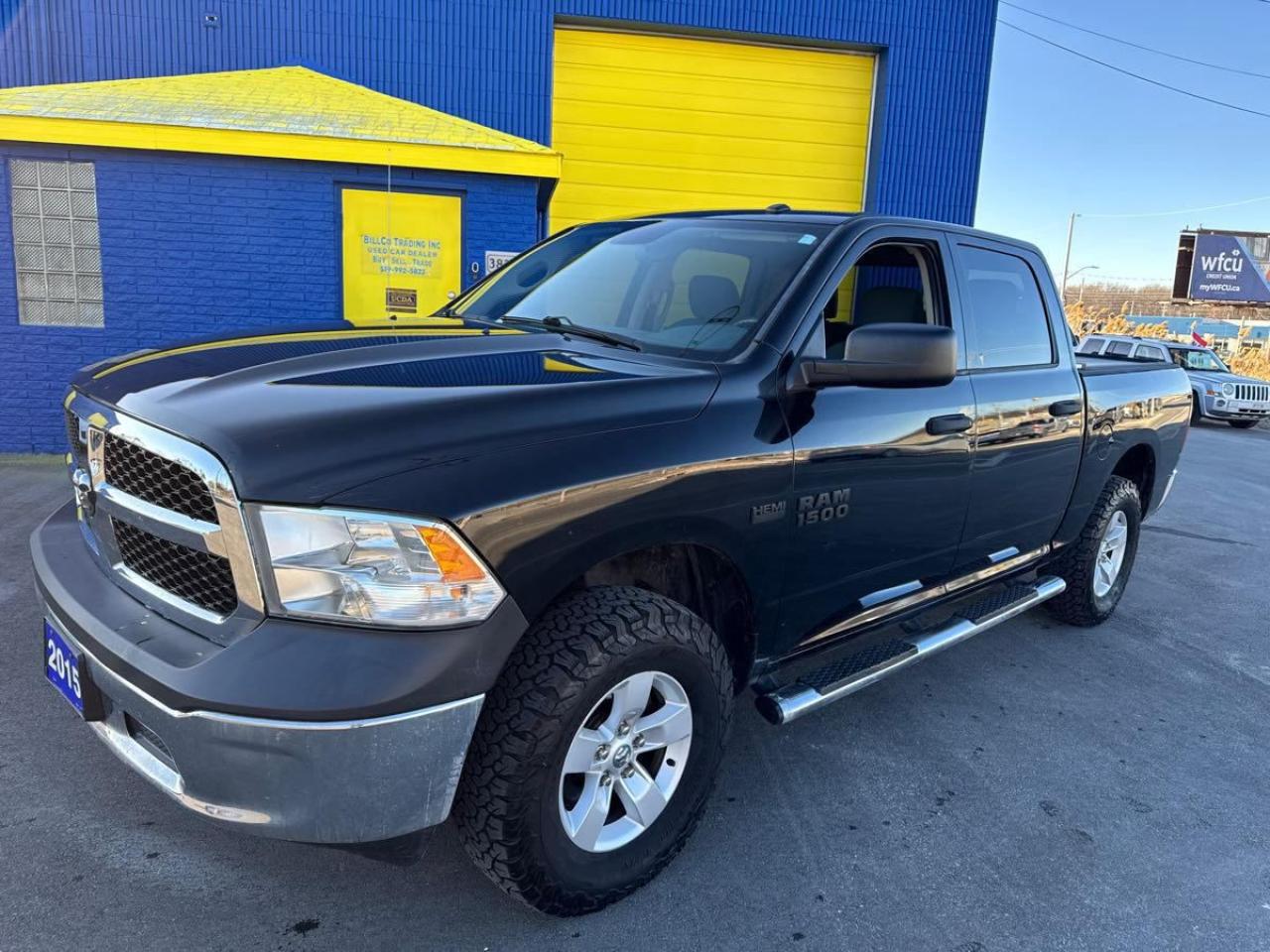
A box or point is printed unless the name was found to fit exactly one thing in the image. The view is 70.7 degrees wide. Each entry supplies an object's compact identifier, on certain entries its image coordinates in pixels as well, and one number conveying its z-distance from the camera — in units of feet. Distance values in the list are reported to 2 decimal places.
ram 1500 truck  6.10
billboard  152.25
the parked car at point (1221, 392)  59.77
